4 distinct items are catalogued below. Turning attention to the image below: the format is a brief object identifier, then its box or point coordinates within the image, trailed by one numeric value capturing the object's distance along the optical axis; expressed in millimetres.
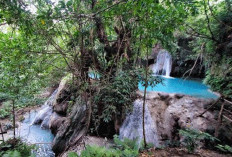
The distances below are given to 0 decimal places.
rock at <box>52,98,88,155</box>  4888
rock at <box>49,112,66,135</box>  6344
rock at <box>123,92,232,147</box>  4203
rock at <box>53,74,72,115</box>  6722
